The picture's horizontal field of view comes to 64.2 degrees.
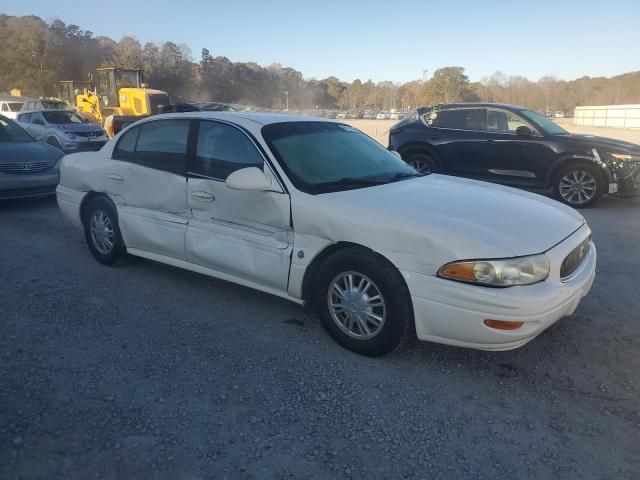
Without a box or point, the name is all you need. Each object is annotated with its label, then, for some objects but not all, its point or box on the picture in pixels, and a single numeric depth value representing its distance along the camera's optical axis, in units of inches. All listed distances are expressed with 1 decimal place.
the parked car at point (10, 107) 822.7
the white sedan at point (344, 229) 115.9
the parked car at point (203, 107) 534.3
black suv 318.3
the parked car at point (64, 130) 577.0
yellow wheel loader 837.8
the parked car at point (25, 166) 302.7
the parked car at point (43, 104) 758.5
